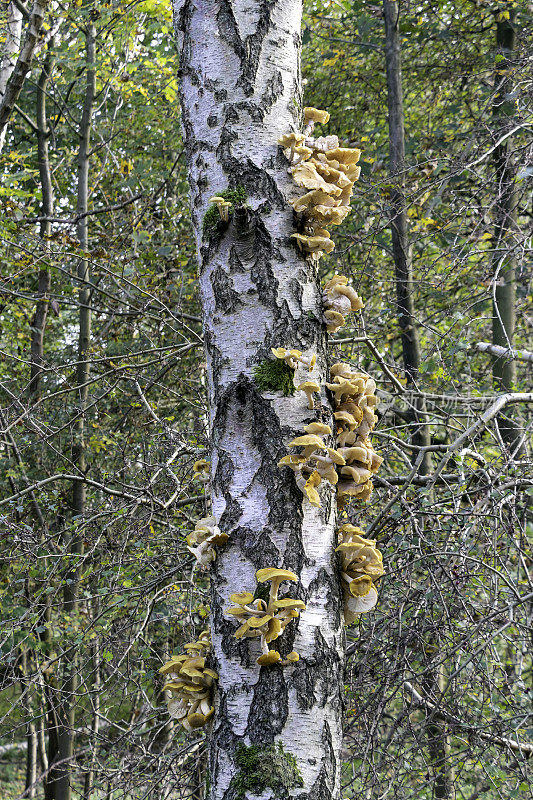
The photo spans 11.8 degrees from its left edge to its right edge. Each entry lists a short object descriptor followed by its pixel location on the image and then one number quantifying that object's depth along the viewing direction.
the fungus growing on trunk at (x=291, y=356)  4.60
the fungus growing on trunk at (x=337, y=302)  4.75
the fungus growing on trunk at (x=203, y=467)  5.11
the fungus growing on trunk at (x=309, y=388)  4.63
